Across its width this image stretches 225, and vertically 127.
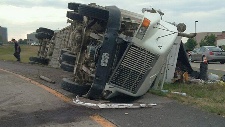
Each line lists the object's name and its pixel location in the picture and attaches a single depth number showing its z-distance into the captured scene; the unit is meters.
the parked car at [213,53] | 23.59
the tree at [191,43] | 64.53
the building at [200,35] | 102.84
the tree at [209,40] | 75.75
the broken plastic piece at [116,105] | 6.17
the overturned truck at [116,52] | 6.39
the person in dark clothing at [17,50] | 21.53
